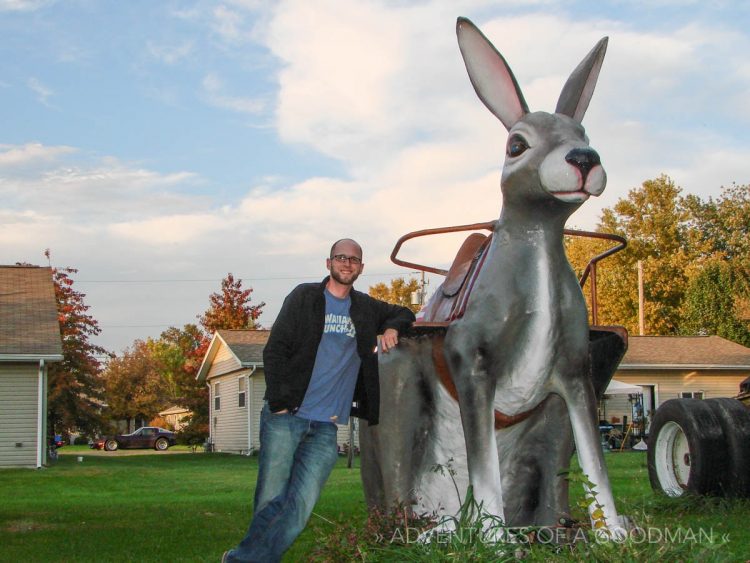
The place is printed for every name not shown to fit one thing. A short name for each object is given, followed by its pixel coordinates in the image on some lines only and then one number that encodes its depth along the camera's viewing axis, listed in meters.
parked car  40.22
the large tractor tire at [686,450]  8.17
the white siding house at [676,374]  30.14
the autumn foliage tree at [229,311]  38.78
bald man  4.34
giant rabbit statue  4.30
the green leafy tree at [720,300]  38.50
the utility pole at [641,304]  37.95
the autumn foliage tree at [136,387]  58.25
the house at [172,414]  70.06
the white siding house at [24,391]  20.98
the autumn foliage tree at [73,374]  28.25
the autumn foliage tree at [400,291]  51.53
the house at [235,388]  28.23
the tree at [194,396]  35.72
